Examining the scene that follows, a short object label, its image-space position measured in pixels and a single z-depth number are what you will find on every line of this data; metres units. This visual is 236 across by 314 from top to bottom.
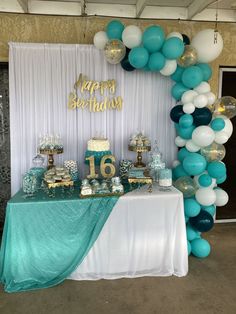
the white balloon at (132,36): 2.73
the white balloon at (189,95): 2.80
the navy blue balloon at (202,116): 2.73
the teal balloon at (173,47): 2.62
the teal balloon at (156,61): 2.72
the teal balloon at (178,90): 2.97
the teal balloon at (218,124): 2.77
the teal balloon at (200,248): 2.89
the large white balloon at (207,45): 2.80
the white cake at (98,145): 2.90
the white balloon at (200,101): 2.74
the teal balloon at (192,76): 2.76
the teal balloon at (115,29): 2.82
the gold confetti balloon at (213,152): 2.79
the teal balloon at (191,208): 2.81
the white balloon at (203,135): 2.66
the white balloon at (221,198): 2.90
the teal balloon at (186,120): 2.79
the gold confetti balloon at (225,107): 2.91
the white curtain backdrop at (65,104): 3.07
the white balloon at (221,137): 2.80
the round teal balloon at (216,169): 2.75
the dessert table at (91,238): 2.41
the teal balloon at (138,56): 2.70
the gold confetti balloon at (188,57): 2.78
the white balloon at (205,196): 2.81
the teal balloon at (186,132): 2.86
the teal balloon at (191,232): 2.92
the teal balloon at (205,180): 2.78
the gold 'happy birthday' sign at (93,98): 3.14
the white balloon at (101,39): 2.92
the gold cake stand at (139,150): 3.03
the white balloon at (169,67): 2.80
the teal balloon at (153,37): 2.63
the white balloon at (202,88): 2.87
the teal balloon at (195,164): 2.73
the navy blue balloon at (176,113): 2.92
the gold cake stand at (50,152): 2.88
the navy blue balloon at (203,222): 2.82
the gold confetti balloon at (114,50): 2.77
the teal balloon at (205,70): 2.94
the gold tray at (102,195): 2.52
